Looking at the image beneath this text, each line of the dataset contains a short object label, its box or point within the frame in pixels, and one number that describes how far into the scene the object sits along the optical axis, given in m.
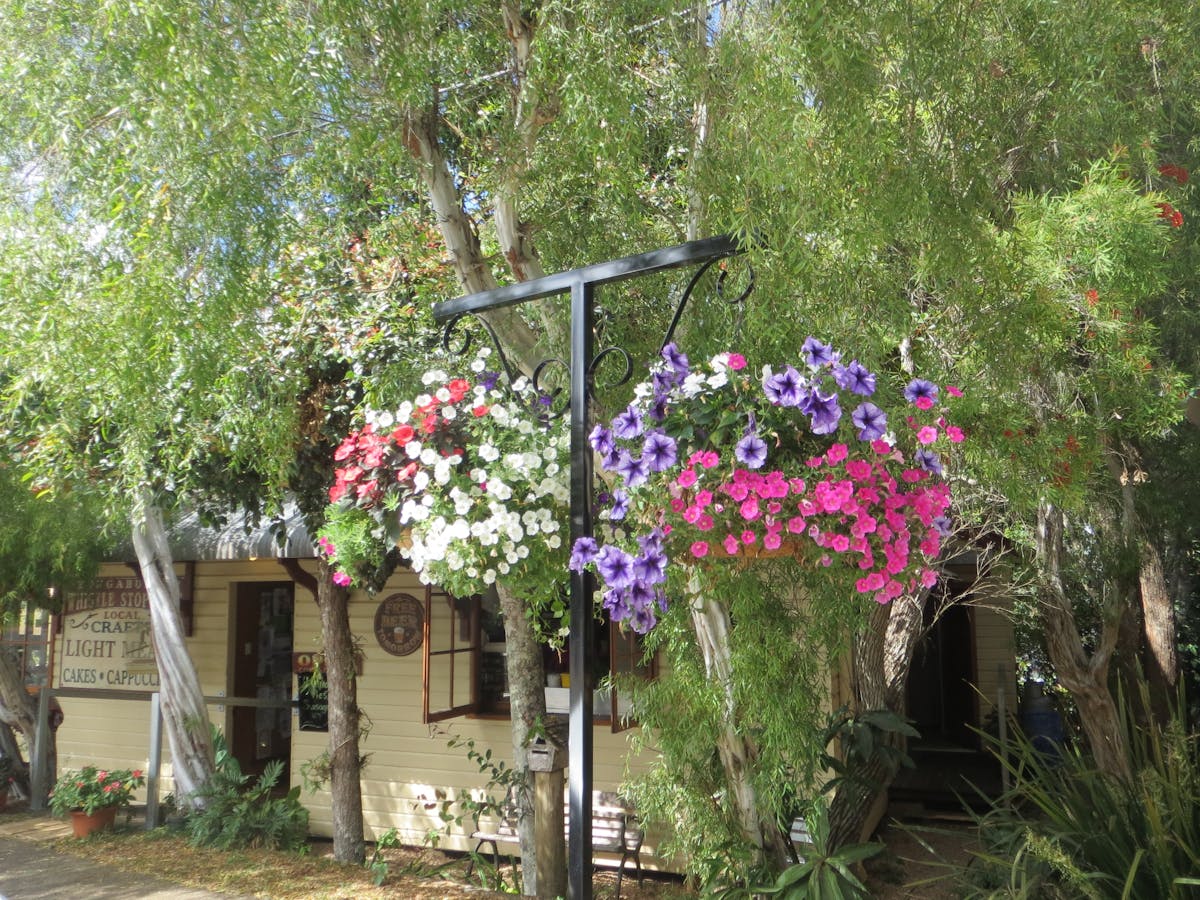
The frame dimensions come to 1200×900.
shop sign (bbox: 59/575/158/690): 10.60
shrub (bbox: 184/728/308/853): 7.84
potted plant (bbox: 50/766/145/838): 8.45
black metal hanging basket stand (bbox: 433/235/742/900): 3.01
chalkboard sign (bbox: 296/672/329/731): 9.53
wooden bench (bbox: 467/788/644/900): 7.39
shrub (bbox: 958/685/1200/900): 3.67
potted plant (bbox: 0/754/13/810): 9.98
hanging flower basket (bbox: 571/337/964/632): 2.87
